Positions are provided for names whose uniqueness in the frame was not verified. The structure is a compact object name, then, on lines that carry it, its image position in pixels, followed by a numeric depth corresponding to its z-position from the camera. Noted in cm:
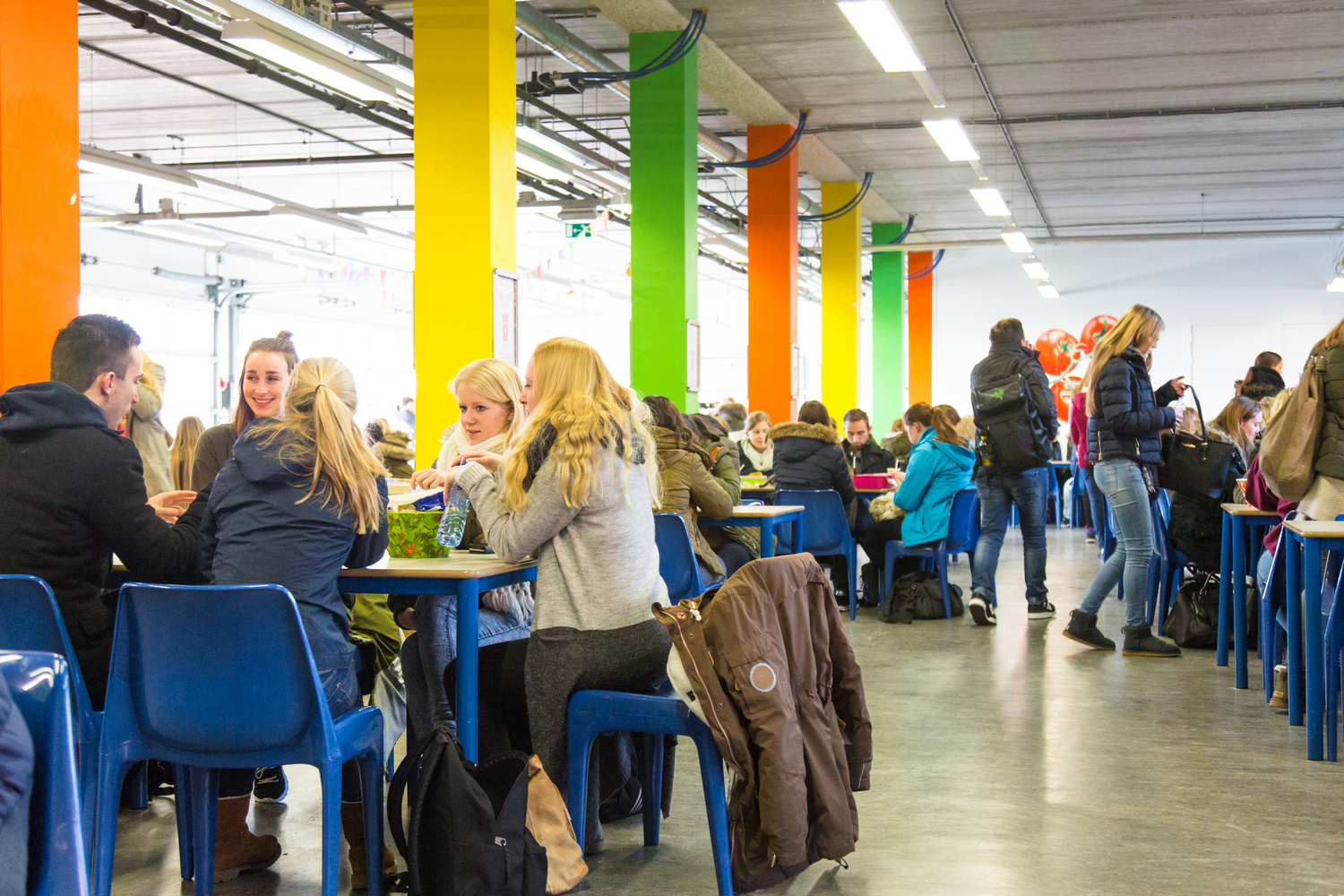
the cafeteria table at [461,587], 267
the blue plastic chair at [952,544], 670
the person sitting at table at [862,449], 850
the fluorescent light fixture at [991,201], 1014
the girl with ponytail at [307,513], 254
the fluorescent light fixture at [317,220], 1084
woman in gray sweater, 266
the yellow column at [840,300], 1355
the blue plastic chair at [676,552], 389
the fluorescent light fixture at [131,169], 843
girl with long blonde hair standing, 529
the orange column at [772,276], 1061
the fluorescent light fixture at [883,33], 586
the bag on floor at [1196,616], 555
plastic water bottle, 292
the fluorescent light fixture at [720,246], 1348
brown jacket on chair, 239
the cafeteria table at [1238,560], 451
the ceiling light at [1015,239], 1170
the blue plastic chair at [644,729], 249
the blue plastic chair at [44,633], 236
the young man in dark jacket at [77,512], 261
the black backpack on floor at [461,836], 231
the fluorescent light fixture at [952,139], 812
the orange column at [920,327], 1834
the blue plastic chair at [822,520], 654
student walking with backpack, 621
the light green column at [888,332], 1631
